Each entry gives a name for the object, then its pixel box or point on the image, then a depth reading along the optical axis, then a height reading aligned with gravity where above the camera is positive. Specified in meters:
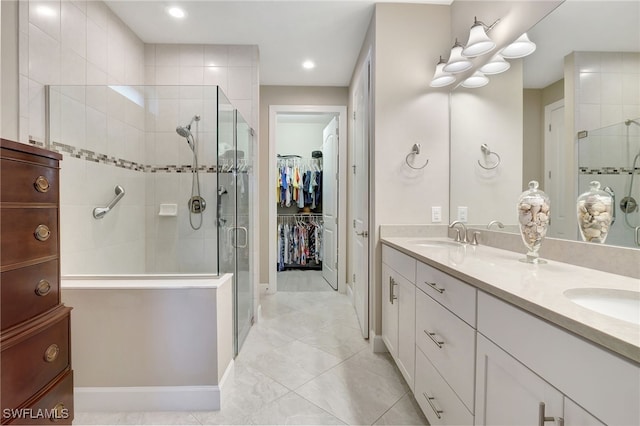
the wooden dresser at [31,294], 0.87 -0.28
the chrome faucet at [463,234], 1.86 -0.16
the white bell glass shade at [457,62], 1.83 +1.00
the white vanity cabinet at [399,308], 1.52 -0.60
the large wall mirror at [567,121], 0.97 +0.42
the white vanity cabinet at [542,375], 0.50 -0.36
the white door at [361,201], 2.33 +0.10
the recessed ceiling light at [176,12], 2.18 +1.60
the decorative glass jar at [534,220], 1.23 -0.04
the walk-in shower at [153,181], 1.79 +0.23
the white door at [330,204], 3.62 +0.12
